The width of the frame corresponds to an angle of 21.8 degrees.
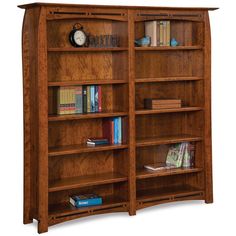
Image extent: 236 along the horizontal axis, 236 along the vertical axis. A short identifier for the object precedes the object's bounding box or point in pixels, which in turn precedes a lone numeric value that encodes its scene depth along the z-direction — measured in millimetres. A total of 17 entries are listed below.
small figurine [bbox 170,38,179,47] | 6648
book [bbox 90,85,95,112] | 6289
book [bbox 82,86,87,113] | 6246
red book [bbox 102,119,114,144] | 6375
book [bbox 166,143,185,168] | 6832
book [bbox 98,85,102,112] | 6336
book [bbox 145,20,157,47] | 6500
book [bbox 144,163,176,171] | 6656
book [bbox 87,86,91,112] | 6273
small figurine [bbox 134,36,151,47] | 6480
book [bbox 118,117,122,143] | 6364
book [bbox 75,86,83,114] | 6195
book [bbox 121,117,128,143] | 6312
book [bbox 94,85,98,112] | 6316
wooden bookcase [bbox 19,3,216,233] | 5863
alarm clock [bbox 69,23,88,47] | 6168
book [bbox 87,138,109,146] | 6266
